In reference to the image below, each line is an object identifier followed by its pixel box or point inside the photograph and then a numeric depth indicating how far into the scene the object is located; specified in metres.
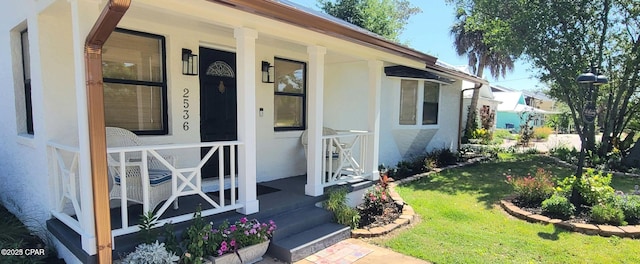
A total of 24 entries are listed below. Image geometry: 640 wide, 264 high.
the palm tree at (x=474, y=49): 19.56
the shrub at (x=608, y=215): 4.63
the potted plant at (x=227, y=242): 3.15
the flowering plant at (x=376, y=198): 5.03
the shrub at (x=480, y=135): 14.83
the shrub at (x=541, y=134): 19.21
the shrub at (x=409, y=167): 8.13
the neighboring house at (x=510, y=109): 29.80
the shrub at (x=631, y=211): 4.73
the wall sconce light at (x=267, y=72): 5.75
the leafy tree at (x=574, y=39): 8.98
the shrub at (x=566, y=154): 10.28
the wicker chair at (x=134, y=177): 3.60
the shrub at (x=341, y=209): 4.54
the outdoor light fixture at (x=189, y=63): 4.72
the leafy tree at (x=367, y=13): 16.17
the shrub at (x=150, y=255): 2.81
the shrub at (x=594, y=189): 4.97
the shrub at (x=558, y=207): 4.92
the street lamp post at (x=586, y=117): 5.07
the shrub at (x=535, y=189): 5.55
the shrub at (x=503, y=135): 19.69
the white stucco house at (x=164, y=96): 2.88
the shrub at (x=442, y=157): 9.39
